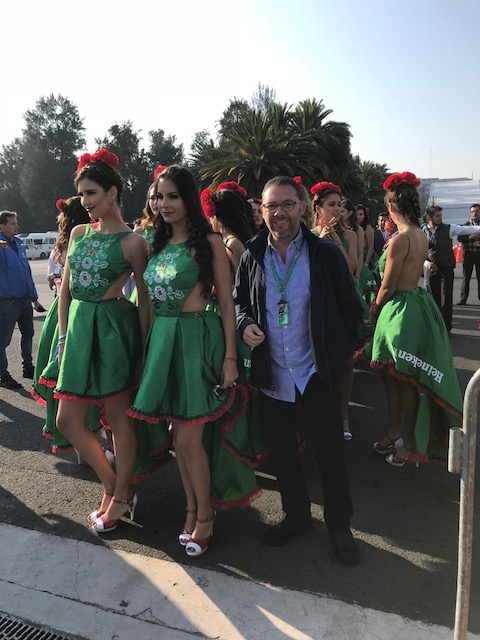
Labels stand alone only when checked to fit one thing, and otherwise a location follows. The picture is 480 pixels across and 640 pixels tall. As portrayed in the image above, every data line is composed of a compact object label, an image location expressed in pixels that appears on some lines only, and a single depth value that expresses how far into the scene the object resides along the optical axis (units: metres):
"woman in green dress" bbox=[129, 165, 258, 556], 2.60
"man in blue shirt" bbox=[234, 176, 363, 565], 2.51
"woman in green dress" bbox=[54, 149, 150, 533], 2.79
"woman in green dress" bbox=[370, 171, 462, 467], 3.32
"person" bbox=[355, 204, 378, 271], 6.94
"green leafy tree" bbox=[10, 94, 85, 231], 61.44
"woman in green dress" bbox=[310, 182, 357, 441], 4.08
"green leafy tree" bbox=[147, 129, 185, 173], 57.72
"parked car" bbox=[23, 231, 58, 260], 41.98
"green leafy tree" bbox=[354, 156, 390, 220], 40.25
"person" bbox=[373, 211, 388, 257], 8.59
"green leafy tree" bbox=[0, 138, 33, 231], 66.44
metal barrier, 1.61
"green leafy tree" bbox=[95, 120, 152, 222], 55.54
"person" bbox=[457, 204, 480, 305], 9.59
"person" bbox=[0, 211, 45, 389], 5.95
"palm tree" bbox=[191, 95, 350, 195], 22.38
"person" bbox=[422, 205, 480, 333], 8.14
